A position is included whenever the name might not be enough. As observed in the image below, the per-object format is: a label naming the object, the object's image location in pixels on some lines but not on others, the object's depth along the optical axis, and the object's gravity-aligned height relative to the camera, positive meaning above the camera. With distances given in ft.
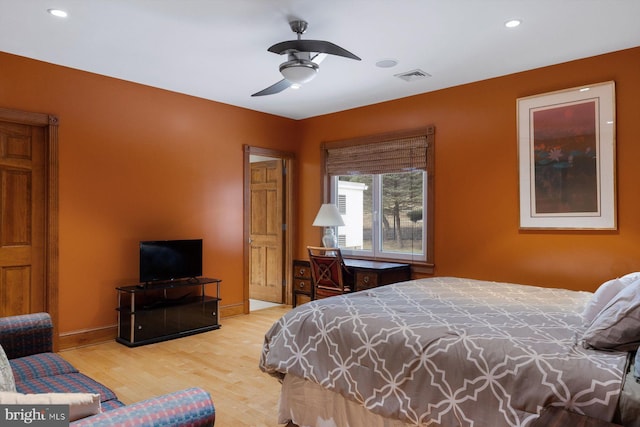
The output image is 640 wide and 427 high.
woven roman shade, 16.10 +2.53
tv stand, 13.75 -3.02
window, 16.10 +1.12
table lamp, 17.20 +0.00
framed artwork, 11.98 +1.78
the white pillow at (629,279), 7.76 -1.09
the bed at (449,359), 5.55 -2.06
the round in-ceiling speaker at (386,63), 12.77 +4.72
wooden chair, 15.16 -1.97
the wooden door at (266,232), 20.47 -0.58
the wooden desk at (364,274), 14.84 -1.97
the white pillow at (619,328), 5.91 -1.51
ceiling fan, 9.41 +3.76
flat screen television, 14.25 -1.35
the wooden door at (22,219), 12.45 +0.06
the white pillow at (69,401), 3.91 -1.74
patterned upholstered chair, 4.32 -2.06
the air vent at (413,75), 13.73 +4.69
